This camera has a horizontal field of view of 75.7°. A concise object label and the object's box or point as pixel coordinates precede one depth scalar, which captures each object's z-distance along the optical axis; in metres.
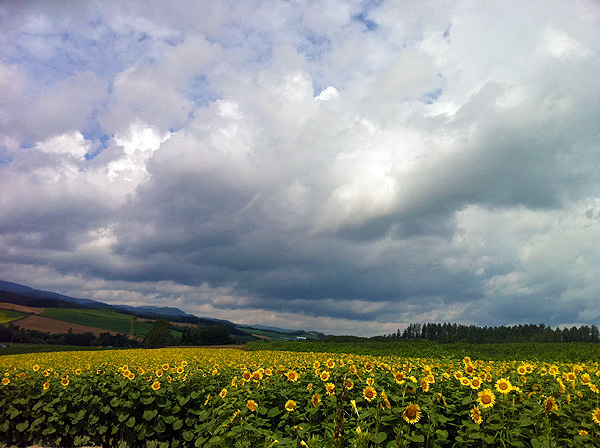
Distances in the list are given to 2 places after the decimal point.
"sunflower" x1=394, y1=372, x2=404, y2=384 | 4.34
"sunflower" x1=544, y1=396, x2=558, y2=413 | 3.71
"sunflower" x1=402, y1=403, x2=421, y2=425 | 3.78
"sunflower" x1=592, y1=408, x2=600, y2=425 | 3.73
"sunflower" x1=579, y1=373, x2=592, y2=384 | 4.40
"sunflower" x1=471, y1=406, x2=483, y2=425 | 3.93
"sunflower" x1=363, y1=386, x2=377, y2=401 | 4.25
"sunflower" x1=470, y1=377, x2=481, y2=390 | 4.33
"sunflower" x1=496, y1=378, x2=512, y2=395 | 4.10
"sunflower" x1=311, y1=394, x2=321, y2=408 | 4.56
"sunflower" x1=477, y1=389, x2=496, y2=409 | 3.99
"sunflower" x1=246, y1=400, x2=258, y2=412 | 4.81
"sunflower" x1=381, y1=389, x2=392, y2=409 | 4.08
